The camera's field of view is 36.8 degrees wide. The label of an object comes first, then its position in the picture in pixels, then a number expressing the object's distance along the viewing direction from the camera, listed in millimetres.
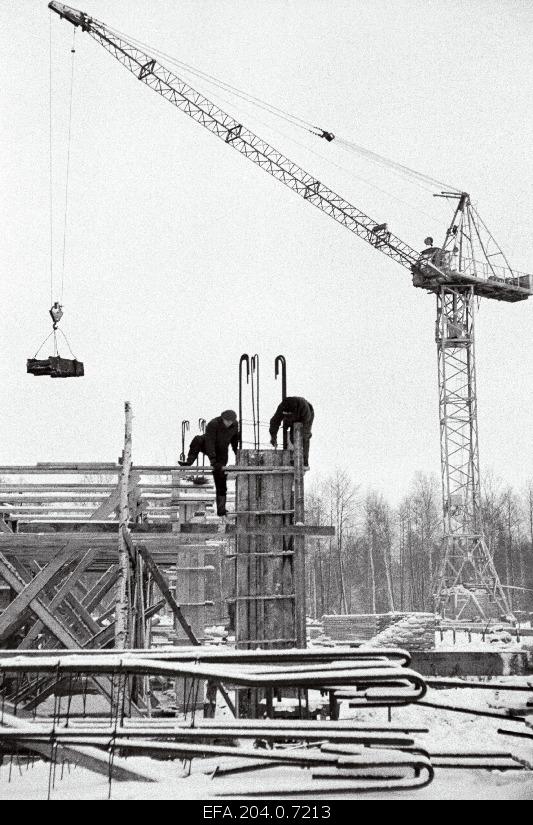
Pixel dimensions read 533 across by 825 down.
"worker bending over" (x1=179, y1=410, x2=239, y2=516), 9828
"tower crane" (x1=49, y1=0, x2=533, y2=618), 39188
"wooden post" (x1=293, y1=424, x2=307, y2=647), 9750
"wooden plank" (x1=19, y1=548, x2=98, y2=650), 10238
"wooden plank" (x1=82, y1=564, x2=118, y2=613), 14326
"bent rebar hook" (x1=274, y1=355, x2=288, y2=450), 10986
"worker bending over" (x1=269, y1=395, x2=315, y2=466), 10633
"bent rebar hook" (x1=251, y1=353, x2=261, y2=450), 10570
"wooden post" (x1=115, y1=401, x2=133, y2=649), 8938
